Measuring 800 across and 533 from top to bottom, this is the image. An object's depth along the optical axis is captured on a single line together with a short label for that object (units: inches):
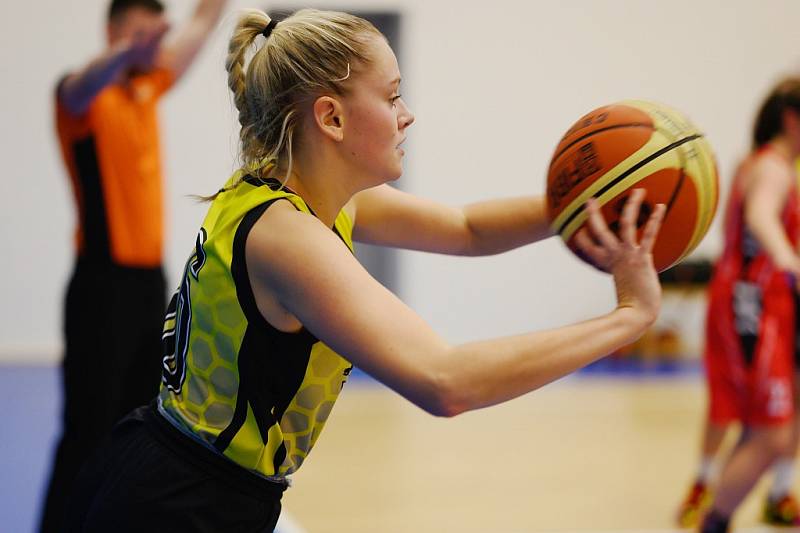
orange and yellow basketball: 211.8
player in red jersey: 277.6
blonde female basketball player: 203.3
